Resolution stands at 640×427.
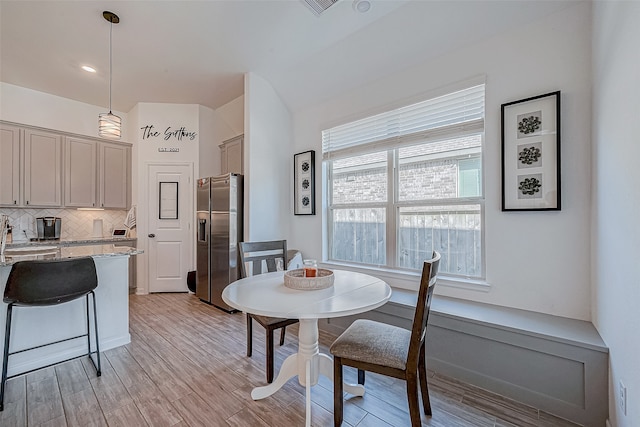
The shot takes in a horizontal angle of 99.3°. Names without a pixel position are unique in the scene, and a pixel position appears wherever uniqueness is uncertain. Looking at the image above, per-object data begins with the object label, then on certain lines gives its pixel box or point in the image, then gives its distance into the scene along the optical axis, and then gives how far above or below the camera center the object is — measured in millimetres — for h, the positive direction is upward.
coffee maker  3889 -213
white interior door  4375 -209
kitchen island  2109 -890
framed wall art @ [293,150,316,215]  3619 +408
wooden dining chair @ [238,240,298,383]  1976 -494
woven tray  1712 -440
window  2453 +291
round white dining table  1358 -484
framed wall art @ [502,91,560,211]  1983 +457
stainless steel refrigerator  3539 -277
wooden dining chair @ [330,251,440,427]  1369 -760
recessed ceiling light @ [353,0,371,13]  2375 +1848
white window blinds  2424 +918
